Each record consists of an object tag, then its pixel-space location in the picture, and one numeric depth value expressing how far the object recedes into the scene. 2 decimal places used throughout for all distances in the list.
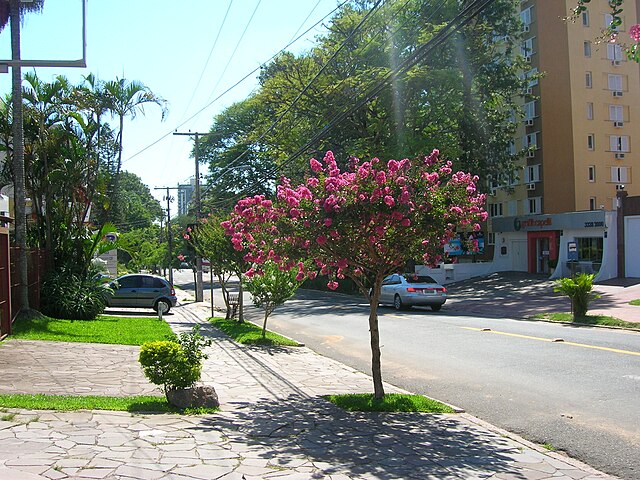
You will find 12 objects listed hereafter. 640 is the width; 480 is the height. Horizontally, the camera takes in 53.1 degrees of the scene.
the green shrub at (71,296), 18.56
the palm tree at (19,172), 15.70
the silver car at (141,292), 26.66
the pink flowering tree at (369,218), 7.96
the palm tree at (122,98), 20.61
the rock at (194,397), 7.79
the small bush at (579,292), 19.33
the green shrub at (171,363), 7.69
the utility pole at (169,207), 51.16
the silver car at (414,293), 26.00
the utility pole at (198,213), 34.56
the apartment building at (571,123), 43.25
